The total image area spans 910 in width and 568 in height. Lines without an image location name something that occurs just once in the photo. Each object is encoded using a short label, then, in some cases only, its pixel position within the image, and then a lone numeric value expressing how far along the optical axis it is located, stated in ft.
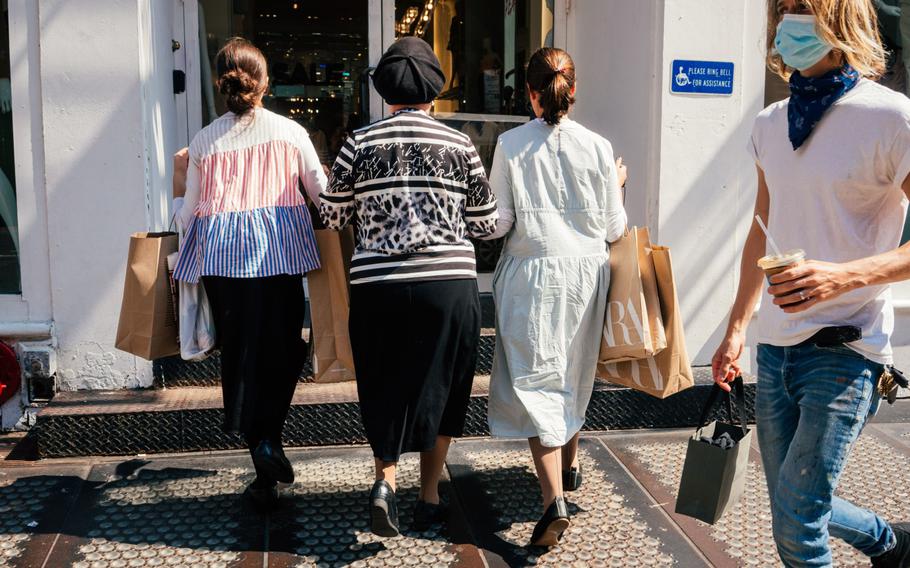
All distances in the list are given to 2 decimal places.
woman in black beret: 9.93
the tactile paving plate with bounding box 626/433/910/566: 10.59
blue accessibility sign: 15.38
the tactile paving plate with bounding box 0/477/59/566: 10.59
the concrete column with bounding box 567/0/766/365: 15.39
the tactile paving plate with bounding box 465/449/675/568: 10.48
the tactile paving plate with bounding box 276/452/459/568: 10.41
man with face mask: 6.86
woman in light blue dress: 10.57
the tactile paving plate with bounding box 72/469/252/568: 10.37
